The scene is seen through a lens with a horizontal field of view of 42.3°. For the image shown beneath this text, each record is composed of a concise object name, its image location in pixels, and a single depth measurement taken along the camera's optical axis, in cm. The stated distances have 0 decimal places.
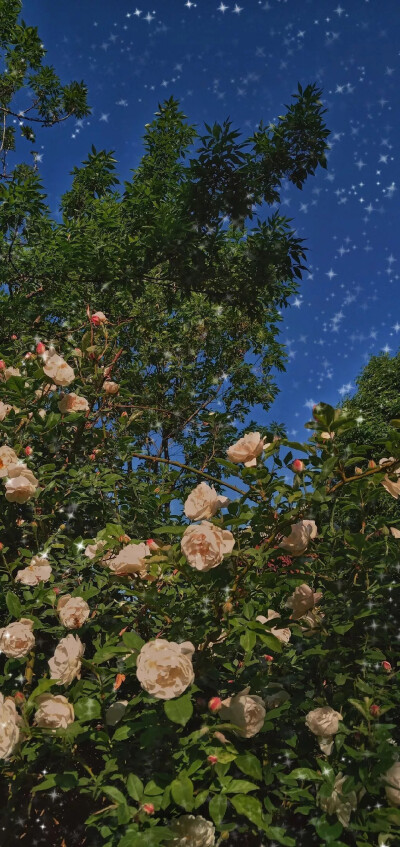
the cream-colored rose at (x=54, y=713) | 139
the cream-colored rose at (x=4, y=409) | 218
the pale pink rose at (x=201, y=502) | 149
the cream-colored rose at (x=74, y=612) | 168
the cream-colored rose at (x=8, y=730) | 131
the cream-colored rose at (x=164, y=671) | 122
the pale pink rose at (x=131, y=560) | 147
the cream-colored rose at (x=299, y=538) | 149
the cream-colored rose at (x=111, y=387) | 254
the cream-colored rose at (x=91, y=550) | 203
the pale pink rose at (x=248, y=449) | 155
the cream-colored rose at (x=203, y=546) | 132
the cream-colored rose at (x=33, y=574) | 186
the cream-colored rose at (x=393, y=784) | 127
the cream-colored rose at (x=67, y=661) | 149
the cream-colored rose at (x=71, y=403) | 228
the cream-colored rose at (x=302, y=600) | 157
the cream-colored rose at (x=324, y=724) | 143
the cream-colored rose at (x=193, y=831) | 125
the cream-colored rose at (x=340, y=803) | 132
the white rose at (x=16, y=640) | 163
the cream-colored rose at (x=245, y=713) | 136
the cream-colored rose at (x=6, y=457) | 195
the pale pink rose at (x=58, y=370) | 222
